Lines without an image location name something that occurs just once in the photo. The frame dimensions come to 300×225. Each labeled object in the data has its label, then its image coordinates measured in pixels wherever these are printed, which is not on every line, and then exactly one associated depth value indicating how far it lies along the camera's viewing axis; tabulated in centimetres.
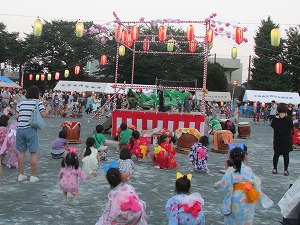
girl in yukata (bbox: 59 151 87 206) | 570
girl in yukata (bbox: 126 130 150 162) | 980
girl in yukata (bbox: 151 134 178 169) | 890
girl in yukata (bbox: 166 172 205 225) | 395
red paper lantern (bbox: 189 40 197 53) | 1952
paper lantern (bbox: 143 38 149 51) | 1898
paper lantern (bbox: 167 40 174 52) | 1921
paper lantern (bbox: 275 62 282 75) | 2883
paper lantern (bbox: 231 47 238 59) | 2066
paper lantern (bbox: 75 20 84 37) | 1695
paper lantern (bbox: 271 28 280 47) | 1648
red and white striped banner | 1320
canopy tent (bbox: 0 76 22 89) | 3347
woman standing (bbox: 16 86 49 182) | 669
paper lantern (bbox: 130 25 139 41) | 1605
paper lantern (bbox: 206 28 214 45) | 1355
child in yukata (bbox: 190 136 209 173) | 862
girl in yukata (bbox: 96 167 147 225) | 383
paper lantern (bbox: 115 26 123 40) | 1492
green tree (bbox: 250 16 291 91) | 4359
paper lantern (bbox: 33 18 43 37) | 1709
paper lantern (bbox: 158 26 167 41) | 1650
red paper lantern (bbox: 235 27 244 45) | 1579
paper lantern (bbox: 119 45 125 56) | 2093
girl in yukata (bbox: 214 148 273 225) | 433
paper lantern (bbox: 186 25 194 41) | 1584
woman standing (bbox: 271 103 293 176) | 844
